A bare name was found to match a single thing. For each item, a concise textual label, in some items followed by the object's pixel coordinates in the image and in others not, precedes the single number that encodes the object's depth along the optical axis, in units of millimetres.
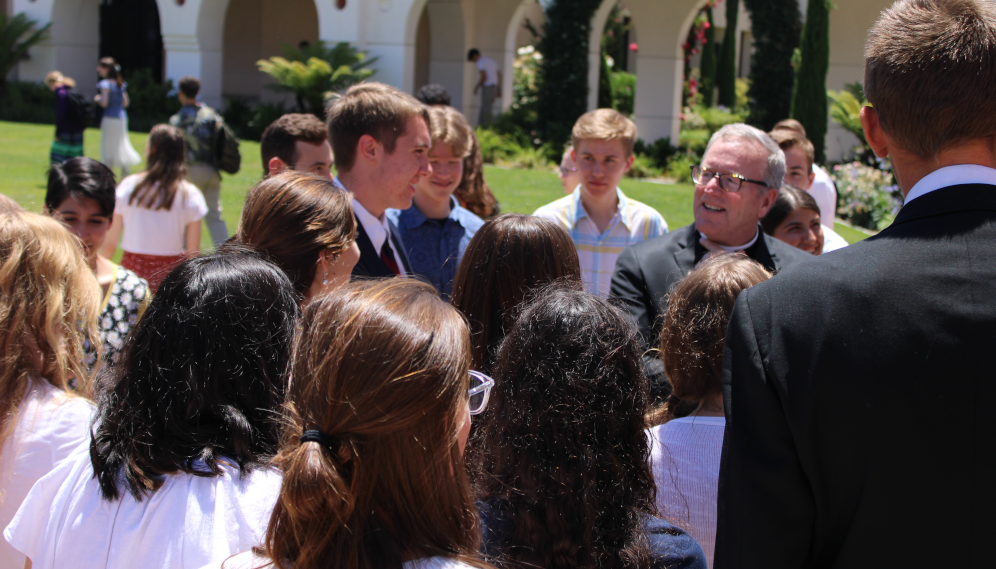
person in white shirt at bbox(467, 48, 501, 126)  19703
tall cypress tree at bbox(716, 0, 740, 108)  29703
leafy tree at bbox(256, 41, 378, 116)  18562
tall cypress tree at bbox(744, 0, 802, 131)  15812
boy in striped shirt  4504
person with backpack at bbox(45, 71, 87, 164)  10969
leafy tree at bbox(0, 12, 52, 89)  21141
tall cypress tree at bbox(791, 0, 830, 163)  14477
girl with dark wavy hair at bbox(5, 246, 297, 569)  1659
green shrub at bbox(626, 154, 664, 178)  16234
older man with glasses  3516
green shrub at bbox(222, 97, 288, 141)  19141
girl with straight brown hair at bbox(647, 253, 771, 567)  2098
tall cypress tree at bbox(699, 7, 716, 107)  29672
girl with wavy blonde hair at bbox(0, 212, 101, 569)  2082
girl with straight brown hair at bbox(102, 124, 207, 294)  5273
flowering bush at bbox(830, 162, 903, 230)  11719
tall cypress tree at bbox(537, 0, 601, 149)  17891
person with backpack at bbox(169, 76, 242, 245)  7750
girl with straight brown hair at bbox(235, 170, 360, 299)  2545
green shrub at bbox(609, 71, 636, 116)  23705
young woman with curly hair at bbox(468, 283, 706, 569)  1635
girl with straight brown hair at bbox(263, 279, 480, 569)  1341
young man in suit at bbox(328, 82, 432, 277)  3568
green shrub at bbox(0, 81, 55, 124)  20453
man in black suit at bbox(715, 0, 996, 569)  1405
